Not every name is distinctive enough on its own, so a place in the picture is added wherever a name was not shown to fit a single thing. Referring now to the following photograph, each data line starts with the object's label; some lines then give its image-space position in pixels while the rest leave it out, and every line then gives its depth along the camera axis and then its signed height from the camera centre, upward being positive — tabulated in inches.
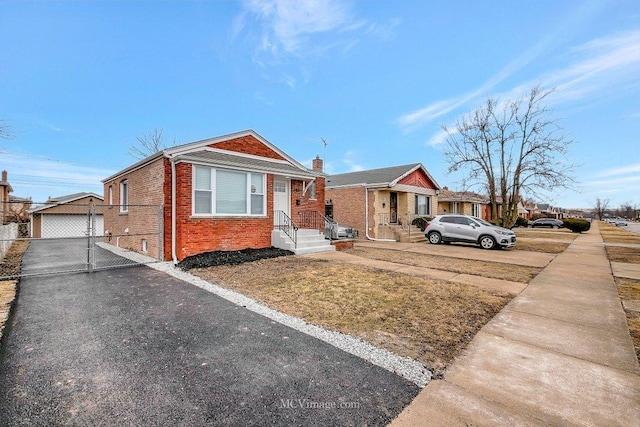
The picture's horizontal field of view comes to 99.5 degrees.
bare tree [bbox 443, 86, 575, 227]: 757.3 +209.3
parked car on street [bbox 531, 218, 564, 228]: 1592.0 -53.0
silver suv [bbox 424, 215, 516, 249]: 550.3 -38.6
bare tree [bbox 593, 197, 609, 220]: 3949.3 +131.0
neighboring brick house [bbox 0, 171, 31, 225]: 843.4 +30.2
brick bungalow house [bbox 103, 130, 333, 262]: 350.9 +29.1
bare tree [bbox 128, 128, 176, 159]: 1052.5 +280.7
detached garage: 866.8 -17.6
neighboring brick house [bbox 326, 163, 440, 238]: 729.0 +51.0
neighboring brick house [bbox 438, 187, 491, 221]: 1226.9 +57.2
